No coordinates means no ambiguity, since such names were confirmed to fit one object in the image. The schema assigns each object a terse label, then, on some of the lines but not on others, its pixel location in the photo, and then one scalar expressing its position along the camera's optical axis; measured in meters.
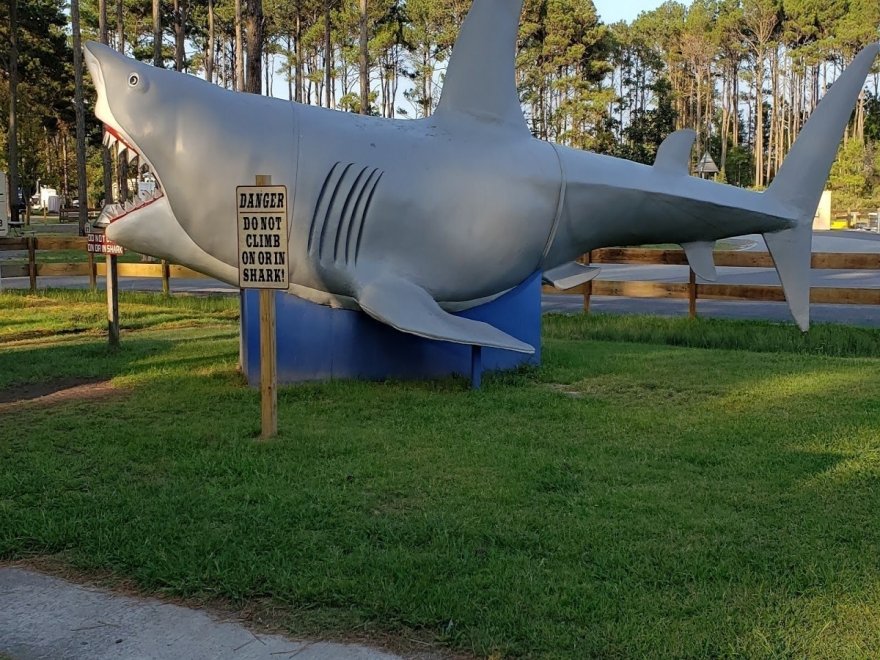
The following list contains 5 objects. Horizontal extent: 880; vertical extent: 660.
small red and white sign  9.02
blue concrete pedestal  7.14
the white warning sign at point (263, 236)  5.45
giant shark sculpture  6.20
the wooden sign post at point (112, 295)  9.38
